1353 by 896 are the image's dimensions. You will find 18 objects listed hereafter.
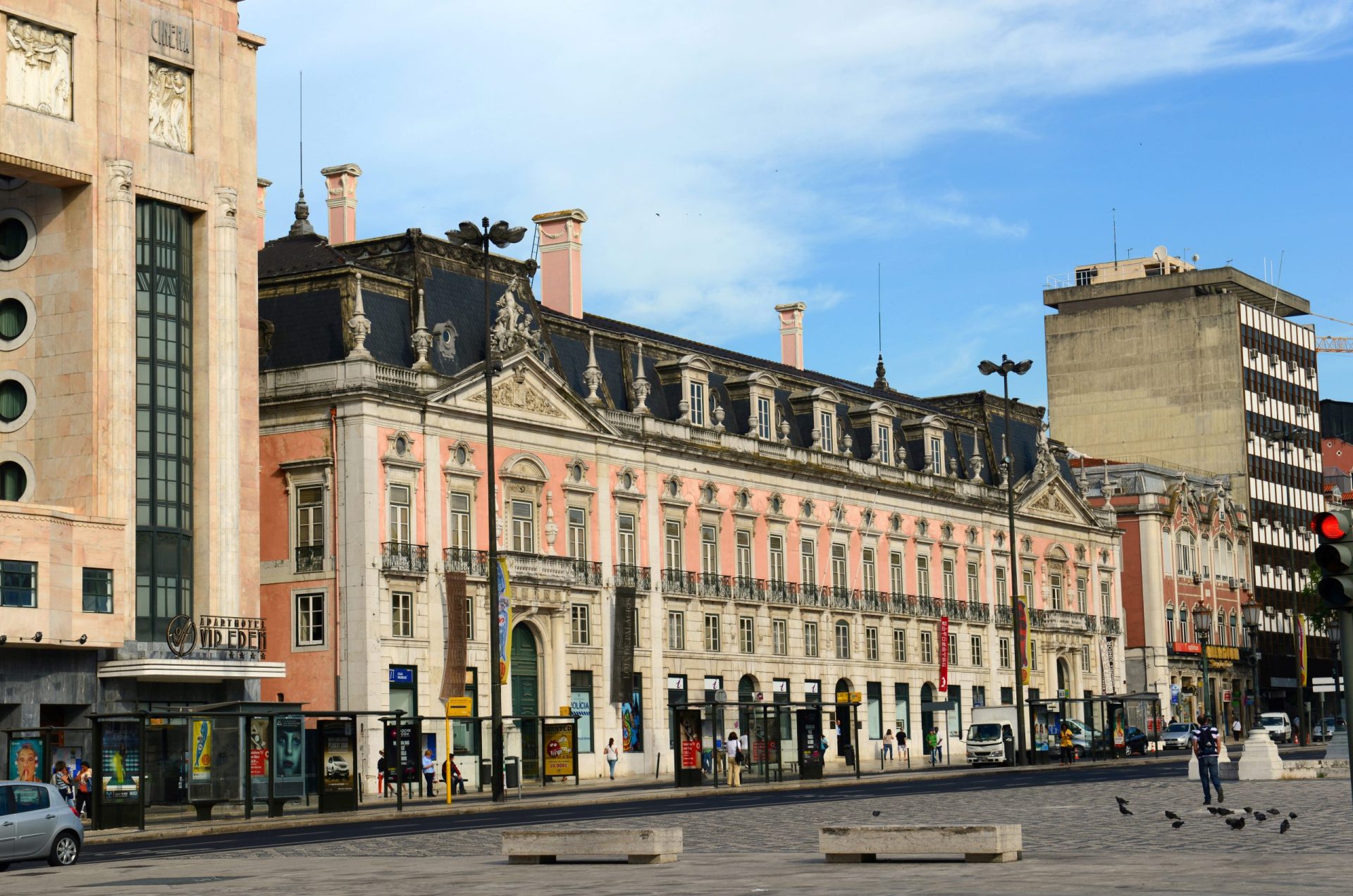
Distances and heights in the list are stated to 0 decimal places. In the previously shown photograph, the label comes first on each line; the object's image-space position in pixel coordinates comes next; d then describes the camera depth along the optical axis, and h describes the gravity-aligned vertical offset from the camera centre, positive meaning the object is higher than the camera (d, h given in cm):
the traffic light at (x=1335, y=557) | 1598 +80
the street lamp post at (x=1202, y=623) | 8419 +169
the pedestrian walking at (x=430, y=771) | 5641 -228
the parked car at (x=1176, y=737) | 9344 -328
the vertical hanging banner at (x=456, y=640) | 6397 +148
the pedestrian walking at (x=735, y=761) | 5875 -239
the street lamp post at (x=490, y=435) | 4931 +609
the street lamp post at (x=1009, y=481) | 7325 +705
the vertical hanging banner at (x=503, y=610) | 6047 +223
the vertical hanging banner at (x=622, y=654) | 7169 +97
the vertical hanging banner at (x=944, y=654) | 8988 +76
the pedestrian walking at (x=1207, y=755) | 3800 -168
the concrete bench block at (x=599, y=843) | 2628 -205
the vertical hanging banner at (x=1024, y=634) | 9031 +158
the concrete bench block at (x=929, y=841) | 2483 -205
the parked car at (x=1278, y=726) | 9896 -308
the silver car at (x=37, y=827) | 3022 -188
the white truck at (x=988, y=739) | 7775 -261
